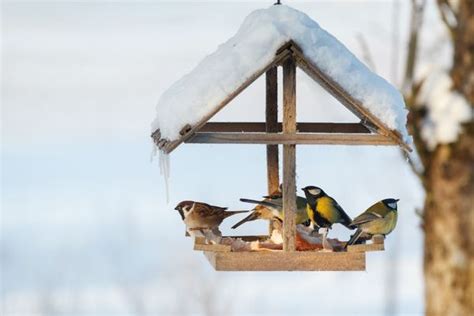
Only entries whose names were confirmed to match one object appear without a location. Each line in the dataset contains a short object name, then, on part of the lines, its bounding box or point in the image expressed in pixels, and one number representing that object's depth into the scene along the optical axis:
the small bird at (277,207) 9.27
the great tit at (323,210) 9.36
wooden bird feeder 8.78
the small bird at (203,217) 9.59
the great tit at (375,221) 9.34
